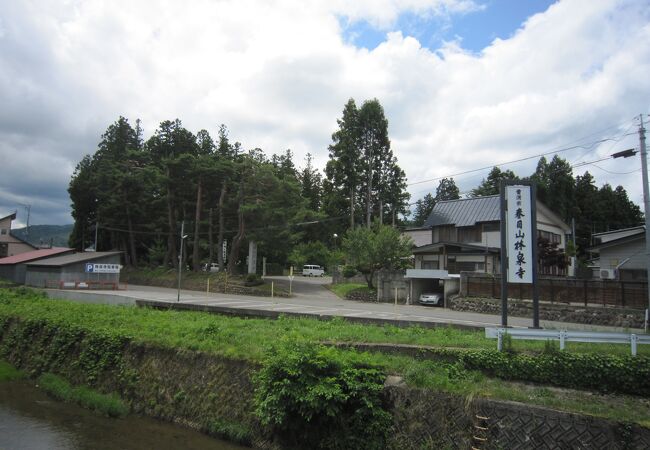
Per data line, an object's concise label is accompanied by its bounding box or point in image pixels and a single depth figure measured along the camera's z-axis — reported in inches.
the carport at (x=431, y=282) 1183.6
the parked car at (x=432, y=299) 1186.1
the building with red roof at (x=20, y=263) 1541.6
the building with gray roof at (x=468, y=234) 1328.7
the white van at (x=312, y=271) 2457.9
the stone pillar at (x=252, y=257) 1571.1
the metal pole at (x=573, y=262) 1626.7
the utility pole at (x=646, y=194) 636.1
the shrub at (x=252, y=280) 1493.6
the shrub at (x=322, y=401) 335.3
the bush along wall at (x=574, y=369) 322.3
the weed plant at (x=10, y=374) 605.9
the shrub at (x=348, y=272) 1637.6
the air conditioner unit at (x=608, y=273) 1205.1
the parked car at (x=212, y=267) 1903.8
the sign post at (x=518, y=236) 450.6
